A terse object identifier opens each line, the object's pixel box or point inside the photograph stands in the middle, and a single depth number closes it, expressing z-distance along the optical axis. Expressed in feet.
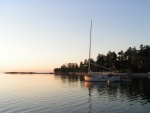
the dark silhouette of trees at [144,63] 371.99
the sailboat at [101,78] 199.11
